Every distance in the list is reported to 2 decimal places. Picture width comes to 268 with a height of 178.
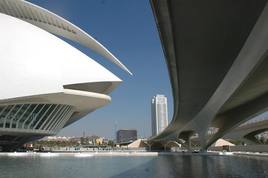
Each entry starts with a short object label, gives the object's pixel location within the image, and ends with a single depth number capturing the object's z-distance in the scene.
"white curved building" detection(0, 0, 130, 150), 31.15
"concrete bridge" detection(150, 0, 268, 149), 6.13
